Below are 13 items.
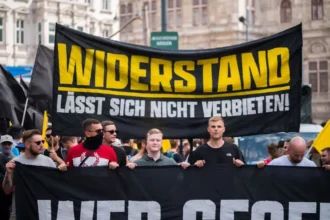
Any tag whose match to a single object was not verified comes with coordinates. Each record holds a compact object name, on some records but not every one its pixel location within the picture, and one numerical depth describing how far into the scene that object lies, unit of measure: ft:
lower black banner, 28.19
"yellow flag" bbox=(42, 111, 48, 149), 43.33
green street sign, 78.48
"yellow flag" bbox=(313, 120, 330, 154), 33.45
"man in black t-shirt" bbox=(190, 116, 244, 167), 28.76
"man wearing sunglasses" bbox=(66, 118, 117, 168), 28.40
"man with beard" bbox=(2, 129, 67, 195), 28.27
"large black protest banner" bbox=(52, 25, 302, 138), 31.09
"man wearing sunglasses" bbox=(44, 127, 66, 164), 38.50
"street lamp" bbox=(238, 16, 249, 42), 154.49
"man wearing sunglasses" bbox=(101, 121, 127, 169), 29.58
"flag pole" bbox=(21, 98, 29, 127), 44.38
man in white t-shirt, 28.48
